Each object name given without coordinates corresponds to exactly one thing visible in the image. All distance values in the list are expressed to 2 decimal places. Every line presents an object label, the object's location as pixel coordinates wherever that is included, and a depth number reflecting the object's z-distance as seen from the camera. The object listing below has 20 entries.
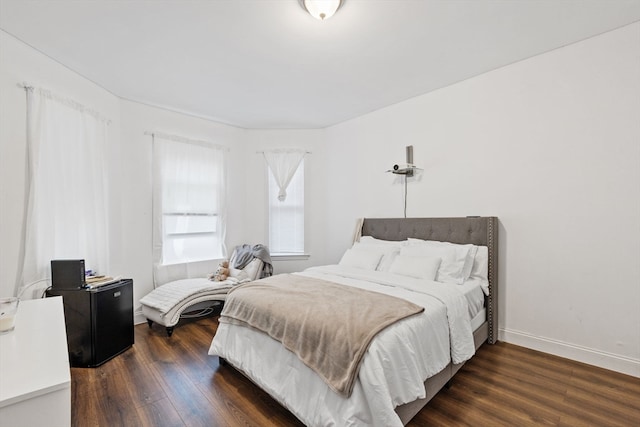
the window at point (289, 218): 4.76
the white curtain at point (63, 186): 2.47
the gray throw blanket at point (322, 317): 1.54
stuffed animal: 3.78
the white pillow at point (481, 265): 2.81
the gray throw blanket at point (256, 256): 3.99
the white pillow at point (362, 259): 3.21
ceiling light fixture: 1.93
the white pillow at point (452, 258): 2.66
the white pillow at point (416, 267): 2.69
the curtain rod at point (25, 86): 2.41
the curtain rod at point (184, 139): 3.75
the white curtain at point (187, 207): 3.78
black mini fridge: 2.46
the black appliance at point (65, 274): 2.47
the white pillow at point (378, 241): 3.45
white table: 0.83
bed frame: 2.60
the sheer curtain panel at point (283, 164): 4.69
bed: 1.47
